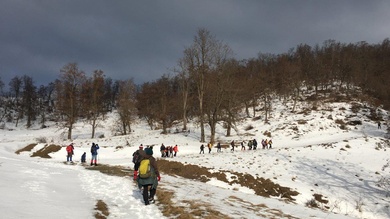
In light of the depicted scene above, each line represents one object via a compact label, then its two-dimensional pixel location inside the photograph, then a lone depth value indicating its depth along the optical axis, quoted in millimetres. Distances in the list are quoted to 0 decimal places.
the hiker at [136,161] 12750
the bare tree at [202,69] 41188
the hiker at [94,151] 23344
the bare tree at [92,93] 50656
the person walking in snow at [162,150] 32062
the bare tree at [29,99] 87875
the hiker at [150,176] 9430
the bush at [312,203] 16955
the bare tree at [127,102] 56375
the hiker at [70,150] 25141
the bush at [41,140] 42756
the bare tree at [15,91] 99800
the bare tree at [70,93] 48094
